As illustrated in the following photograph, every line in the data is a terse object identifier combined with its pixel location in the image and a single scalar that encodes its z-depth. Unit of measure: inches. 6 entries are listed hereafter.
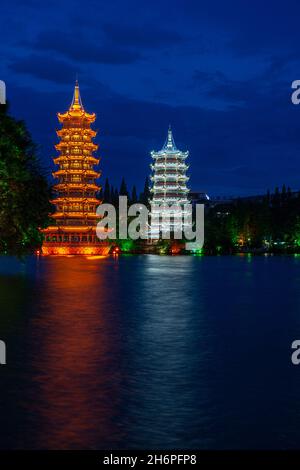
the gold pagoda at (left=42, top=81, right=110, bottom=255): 4099.4
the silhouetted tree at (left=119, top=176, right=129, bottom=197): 6338.6
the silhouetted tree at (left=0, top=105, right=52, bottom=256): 1328.7
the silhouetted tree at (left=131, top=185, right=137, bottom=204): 6308.6
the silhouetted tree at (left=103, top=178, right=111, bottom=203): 6269.7
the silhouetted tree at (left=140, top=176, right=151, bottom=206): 6318.9
